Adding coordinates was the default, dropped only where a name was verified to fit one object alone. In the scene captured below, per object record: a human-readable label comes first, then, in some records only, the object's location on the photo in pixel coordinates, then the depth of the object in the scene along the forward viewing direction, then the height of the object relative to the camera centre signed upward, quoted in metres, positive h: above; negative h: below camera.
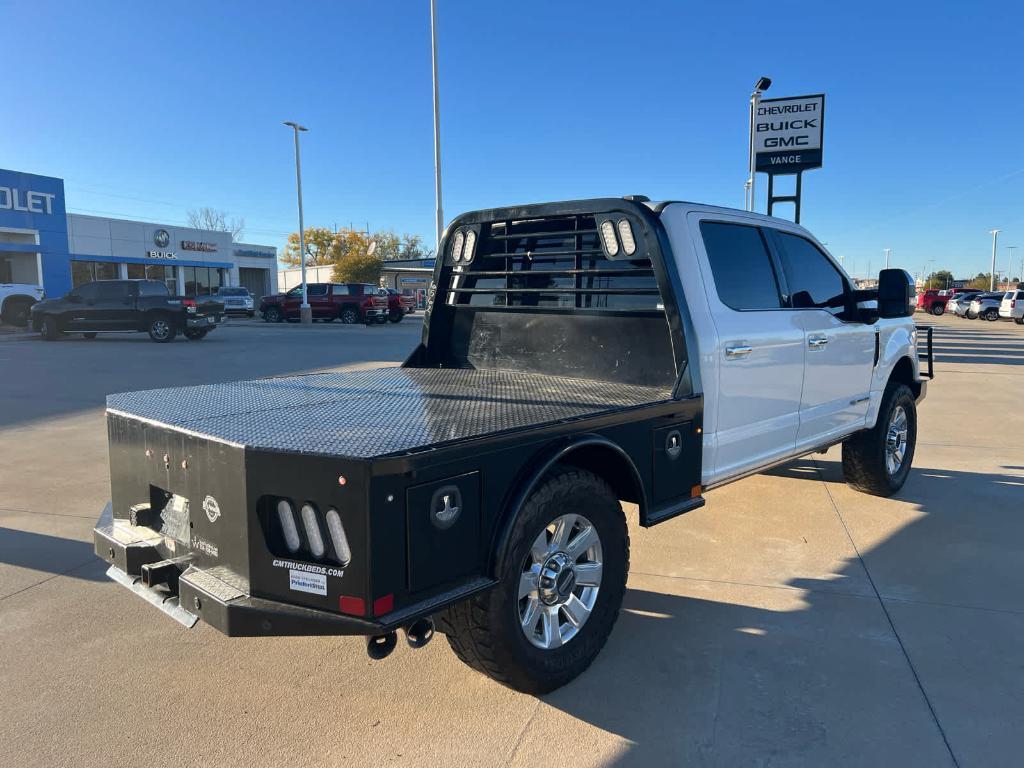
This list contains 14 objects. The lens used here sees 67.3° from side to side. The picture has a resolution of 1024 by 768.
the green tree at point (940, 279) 93.00 +1.72
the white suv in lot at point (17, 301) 26.45 -0.19
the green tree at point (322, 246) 79.56 +5.09
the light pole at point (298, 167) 37.50 +6.28
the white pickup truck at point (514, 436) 2.42 -0.54
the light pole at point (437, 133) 24.30 +5.14
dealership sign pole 17.47 +3.64
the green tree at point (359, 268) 66.44 +2.31
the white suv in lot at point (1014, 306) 37.06 -0.62
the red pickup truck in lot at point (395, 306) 32.97 -0.49
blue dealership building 31.53 +2.33
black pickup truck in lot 21.59 -0.47
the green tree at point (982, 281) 99.91 +1.58
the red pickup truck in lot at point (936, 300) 48.78 -0.43
